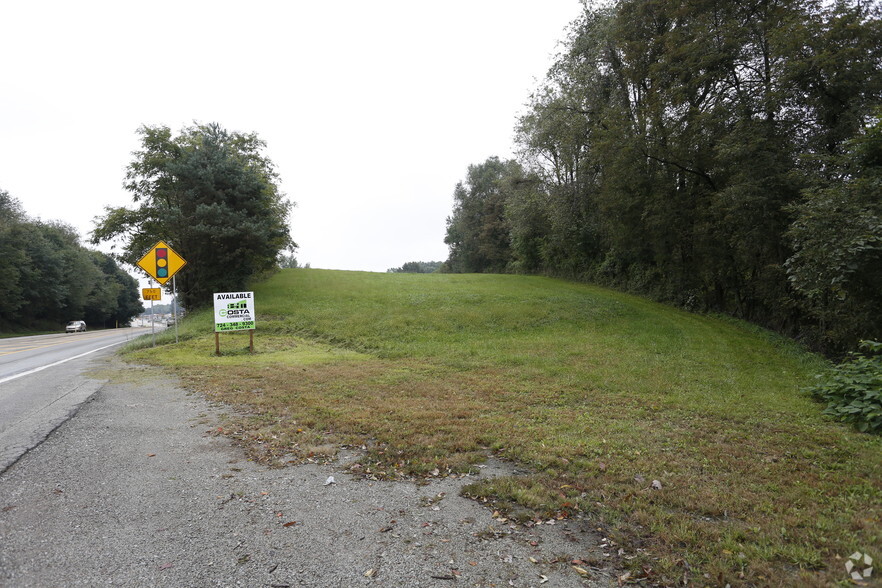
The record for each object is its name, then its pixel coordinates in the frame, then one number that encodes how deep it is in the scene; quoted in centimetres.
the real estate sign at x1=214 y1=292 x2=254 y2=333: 1262
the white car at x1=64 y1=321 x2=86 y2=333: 4100
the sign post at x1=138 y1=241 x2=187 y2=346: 1405
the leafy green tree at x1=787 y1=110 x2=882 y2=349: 828
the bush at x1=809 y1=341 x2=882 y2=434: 573
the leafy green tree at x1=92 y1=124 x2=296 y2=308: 1972
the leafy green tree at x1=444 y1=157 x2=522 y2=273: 4641
